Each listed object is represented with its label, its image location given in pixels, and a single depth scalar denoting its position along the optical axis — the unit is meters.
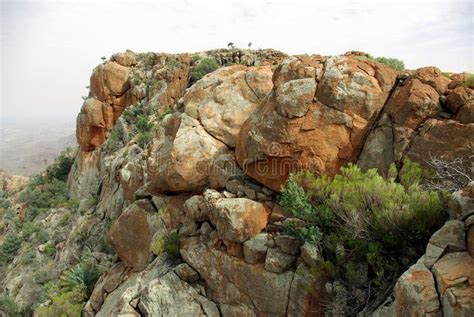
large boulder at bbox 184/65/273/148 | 10.91
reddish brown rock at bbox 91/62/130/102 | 25.16
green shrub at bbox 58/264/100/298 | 12.60
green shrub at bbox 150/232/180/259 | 9.29
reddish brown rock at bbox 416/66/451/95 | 7.62
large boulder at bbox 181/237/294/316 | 7.35
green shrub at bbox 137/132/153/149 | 17.23
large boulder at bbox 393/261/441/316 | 4.36
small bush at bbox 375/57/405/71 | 10.48
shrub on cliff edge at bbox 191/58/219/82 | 21.61
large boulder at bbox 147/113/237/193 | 10.09
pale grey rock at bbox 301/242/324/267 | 6.80
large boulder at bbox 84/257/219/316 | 8.09
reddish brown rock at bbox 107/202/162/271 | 11.14
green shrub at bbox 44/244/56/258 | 19.34
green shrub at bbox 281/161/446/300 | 5.79
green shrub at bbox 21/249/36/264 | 19.91
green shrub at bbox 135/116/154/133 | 19.89
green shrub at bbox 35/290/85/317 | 11.50
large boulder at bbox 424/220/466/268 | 4.78
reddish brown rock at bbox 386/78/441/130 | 7.39
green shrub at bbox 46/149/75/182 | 30.56
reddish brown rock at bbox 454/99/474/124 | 6.80
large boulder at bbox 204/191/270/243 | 8.12
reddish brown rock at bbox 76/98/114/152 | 25.08
